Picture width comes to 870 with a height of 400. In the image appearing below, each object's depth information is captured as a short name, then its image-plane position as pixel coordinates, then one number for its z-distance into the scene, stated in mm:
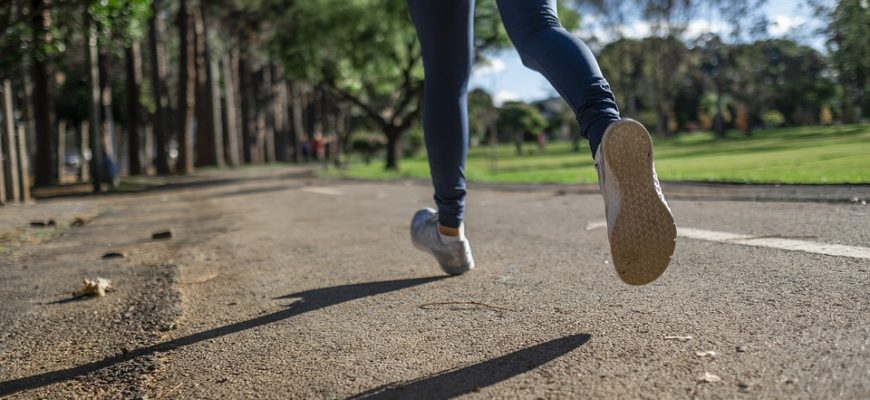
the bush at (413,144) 63094
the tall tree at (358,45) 25969
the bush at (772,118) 57578
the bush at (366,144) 52650
